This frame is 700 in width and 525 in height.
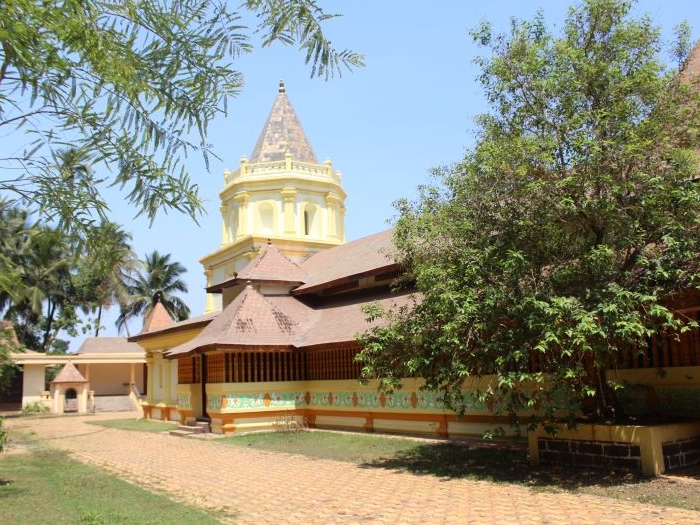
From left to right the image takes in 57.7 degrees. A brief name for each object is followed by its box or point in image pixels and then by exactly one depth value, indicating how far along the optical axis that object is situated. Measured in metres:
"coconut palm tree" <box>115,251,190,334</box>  48.15
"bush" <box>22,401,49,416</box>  33.59
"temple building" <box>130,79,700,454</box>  12.98
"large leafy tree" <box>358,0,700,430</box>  8.27
